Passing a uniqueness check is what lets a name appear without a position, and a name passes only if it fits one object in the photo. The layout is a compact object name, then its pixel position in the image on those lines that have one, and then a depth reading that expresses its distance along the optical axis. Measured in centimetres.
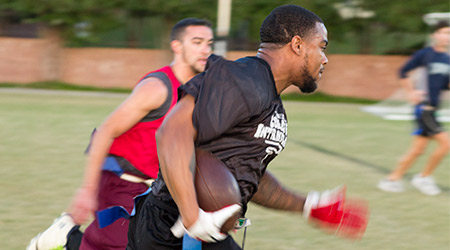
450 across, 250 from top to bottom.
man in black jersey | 468
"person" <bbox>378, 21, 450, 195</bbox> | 1480
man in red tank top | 676
